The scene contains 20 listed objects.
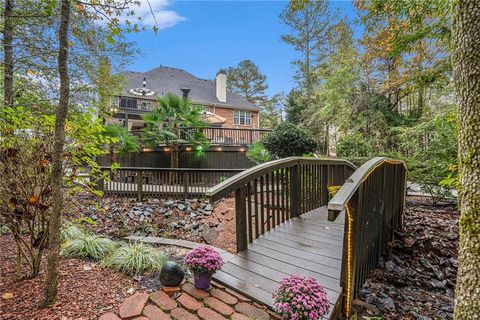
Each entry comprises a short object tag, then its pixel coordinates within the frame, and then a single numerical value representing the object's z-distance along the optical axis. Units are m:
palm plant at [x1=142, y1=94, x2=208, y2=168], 9.47
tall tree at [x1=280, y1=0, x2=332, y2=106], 16.12
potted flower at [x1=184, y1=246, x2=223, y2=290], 2.32
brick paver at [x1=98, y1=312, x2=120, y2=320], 1.97
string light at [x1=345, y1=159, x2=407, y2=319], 2.28
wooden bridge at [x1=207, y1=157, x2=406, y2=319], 2.31
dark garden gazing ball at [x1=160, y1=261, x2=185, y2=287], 2.37
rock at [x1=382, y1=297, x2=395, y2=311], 2.67
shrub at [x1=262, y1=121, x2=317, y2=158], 7.95
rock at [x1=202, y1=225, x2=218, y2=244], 5.96
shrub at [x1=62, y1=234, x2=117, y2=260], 3.26
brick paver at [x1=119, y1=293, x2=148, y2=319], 2.00
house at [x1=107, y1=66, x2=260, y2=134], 17.48
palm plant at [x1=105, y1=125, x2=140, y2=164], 8.90
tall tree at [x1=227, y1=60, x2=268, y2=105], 29.88
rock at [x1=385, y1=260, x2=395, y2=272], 3.68
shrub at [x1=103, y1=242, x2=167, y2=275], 2.84
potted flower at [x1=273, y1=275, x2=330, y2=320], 1.77
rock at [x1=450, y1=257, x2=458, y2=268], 3.88
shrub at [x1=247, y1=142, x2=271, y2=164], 8.85
